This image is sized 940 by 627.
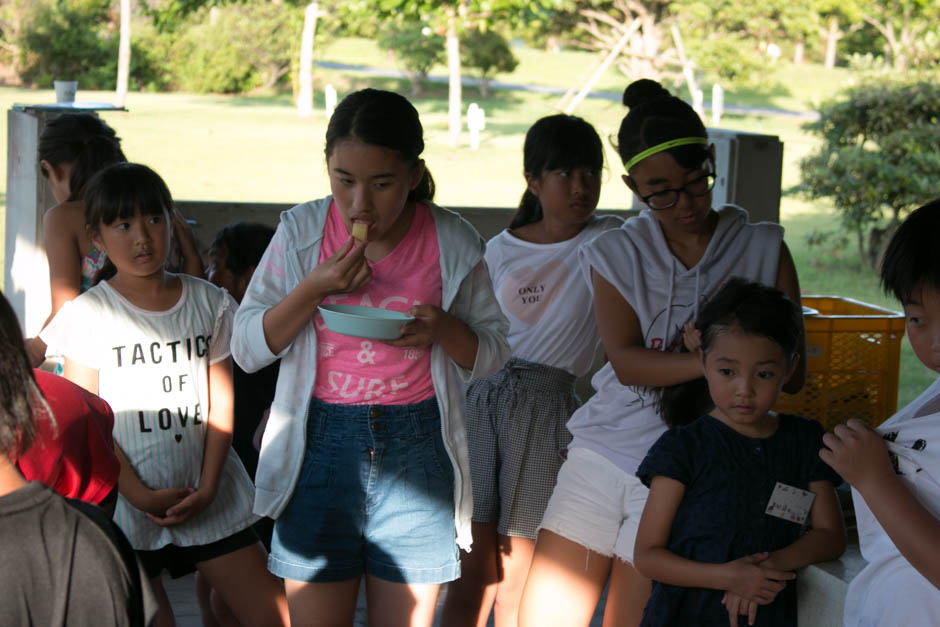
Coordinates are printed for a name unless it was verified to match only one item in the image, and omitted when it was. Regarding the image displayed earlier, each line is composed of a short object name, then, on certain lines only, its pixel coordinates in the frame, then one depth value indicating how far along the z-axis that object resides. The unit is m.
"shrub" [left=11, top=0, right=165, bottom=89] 28.92
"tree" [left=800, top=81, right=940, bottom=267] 10.31
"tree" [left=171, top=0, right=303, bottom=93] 31.89
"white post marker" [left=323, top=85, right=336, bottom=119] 24.06
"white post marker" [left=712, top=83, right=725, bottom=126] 25.70
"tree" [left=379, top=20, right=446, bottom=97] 31.64
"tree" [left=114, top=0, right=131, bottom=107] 26.62
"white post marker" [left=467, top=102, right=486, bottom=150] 22.31
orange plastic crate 2.78
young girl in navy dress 2.00
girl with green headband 2.33
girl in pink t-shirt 2.10
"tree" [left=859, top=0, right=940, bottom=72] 14.45
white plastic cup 5.22
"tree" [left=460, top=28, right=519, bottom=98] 32.75
